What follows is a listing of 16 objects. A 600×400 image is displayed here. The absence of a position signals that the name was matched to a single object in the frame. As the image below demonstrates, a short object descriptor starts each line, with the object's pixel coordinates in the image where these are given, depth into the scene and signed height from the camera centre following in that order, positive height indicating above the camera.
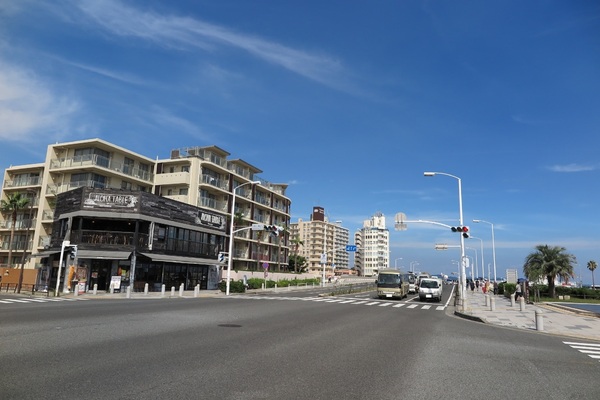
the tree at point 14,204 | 49.36 +6.28
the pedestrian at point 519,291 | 33.82 -1.23
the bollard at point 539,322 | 16.55 -1.82
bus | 35.69 -1.18
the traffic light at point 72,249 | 29.83 +0.64
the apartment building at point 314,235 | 157.25 +12.85
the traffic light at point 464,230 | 26.70 +2.88
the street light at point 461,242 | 27.37 +2.18
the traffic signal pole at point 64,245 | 29.18 +0.90
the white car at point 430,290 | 36.06 -1.53
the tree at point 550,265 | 44.09 +1.41
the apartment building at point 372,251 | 177.12 +8.39
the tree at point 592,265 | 96.75 +3.39
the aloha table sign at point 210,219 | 45.81 +5.15
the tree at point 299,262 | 109.53 +1.47
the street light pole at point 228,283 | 37.50 -1.74
